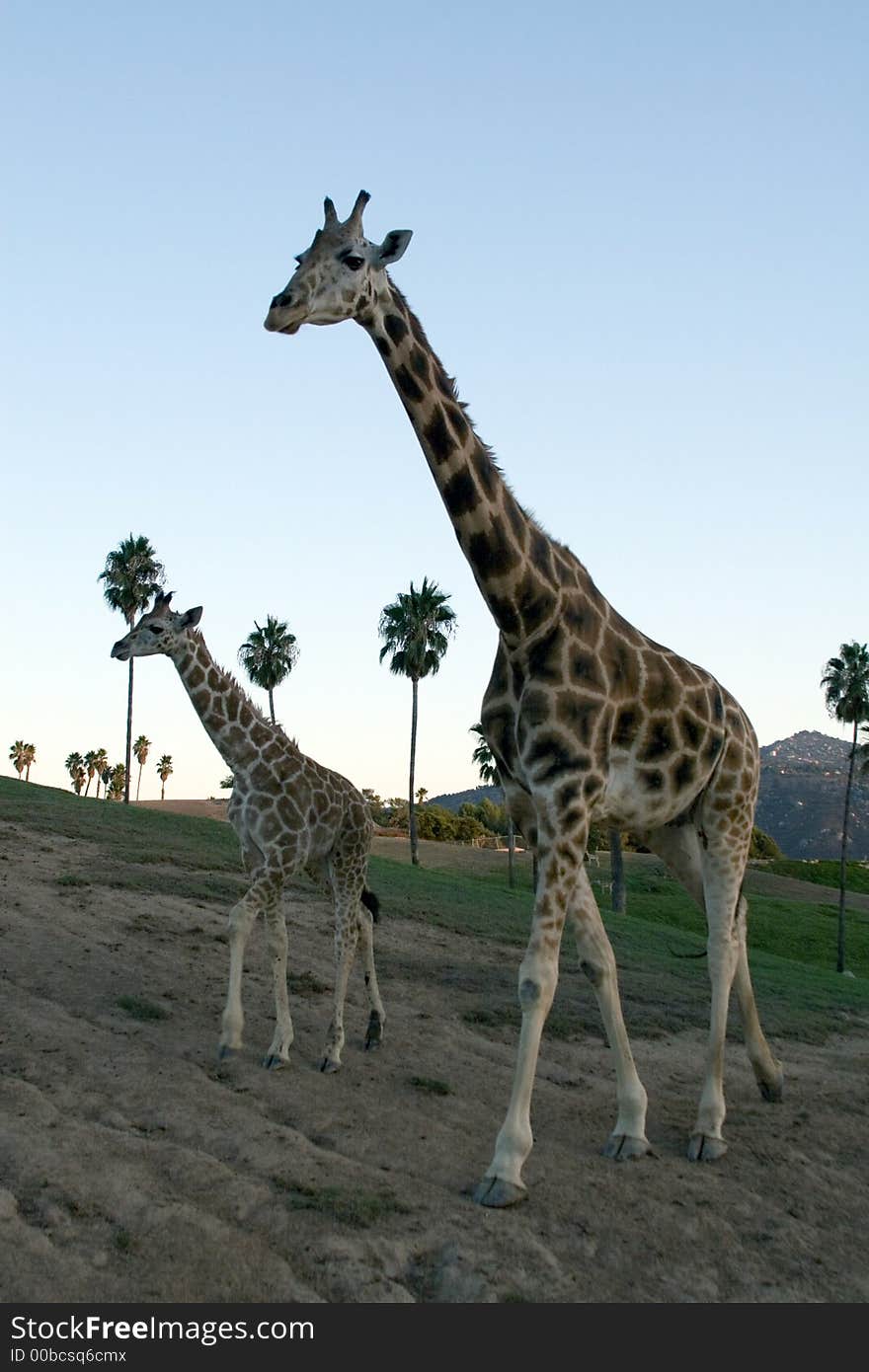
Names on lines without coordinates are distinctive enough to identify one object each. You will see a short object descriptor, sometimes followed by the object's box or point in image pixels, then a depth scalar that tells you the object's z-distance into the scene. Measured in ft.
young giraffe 32.76
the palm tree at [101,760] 356.38
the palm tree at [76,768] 361.92
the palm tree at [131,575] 189.67
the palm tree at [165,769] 377.71
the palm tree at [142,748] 365.77
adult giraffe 23.82
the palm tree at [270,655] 191.42
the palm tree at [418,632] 176.96
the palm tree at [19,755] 364.38
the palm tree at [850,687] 165.78
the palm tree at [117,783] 362.78
